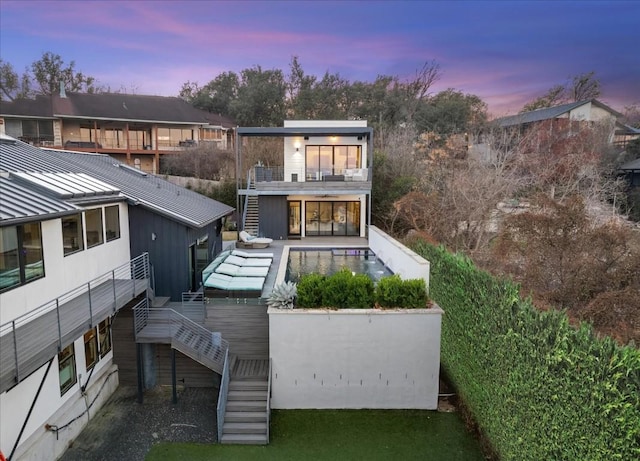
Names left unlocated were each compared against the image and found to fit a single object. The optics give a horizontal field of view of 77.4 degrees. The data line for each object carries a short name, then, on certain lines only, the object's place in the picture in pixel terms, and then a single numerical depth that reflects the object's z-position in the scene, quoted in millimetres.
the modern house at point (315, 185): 22312
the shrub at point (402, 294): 10086
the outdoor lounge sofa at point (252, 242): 20422
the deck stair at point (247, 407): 9078
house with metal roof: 7067
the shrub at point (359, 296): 10110
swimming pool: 16141
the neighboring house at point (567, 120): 33469
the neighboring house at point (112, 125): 36781
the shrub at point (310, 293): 10148
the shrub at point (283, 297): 10055
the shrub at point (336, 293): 10125
